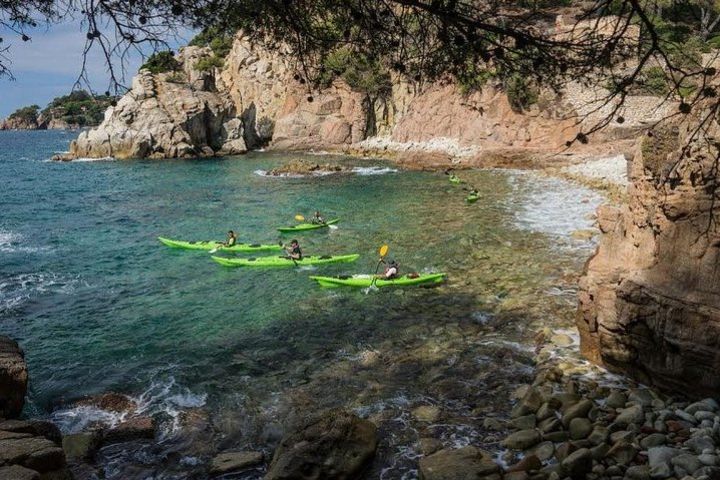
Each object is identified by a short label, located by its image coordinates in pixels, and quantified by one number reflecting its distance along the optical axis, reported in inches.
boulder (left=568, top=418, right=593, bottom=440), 309.9
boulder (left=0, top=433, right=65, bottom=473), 235.9
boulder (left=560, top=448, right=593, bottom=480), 276.1
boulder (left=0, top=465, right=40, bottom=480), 211.8
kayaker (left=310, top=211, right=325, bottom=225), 964.6
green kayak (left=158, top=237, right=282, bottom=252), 828.6
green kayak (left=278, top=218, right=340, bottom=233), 948.6
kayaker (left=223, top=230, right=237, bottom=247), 832.3
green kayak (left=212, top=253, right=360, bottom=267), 731.4
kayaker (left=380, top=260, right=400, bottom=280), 627.2
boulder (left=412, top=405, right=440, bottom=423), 361.7
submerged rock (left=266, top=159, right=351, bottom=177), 1656.0
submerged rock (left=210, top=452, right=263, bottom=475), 321.4
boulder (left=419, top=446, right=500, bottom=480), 284.0
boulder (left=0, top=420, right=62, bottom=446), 277.0
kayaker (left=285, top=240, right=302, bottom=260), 735.7
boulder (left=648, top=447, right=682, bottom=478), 263.4
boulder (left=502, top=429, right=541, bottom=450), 314.8
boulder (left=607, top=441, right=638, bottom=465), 281.4
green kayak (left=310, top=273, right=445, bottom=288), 621.3
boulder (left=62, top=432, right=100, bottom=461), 337.7
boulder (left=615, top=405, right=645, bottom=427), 311.7
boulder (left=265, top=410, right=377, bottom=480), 295.1
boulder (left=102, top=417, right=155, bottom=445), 360.5
